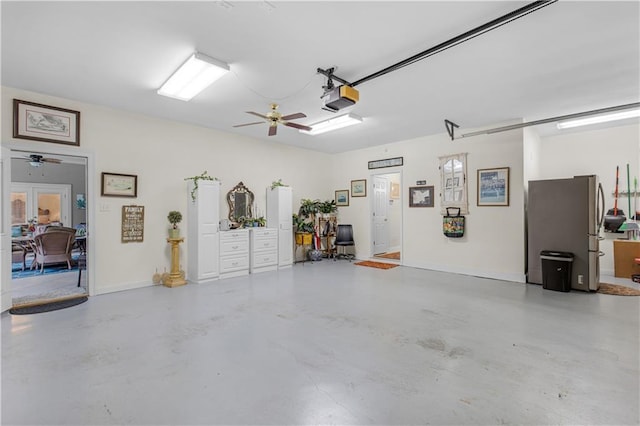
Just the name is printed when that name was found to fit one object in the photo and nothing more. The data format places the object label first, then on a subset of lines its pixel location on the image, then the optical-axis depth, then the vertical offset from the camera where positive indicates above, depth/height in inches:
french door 345.4 +12.7
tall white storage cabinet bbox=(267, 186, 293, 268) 259.9 -3.9
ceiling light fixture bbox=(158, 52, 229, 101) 124.1 +62.7
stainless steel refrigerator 181.3 -7.3
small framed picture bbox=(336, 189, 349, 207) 321.4 +17.5
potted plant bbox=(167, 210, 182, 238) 205.9 -5.1
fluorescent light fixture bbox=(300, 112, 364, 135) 201.6 +64.1
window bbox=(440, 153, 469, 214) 236.1 +25.1
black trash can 182.5 -35.1
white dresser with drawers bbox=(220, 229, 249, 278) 222.2 -29.8
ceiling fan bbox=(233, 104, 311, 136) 154.4 +50.0
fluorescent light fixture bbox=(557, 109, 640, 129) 192.4 +63.9
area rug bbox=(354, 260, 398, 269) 267.1 -46.9
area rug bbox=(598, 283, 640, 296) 177.2 -47.2
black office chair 302.2 -24.1
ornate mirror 246.2 +9.9
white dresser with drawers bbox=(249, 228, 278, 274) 241.0 -29.6
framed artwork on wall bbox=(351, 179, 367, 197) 306.5 +26.4
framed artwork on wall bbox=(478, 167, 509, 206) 215.6 +19.4
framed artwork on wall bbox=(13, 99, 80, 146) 157.5 +49.9
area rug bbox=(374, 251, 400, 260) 309.0 -44.7
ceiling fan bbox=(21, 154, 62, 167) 274.1 +54.2
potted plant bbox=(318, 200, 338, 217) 305.3 +6.4
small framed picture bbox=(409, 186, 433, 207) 256.5 +14.9
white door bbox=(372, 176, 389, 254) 312.0 -1.9
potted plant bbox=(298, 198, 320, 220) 298.2 +5.4
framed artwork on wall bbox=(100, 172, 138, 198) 185.6 +18.2
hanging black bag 234.4 -9.3
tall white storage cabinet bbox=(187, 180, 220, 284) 209.6 -14.1
